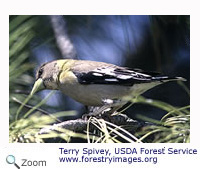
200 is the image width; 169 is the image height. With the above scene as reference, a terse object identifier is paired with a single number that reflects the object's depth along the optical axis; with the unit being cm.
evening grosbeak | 424
